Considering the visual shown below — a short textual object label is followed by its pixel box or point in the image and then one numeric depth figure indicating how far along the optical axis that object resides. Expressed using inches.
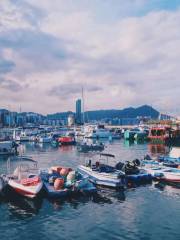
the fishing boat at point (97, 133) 6369.1
